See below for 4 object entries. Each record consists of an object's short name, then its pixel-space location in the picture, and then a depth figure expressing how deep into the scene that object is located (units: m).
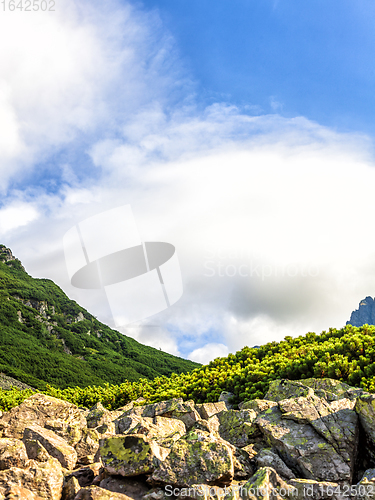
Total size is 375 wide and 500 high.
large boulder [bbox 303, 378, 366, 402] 8.69
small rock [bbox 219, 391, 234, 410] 12.52
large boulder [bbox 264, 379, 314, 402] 9.91
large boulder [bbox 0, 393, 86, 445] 8.68
